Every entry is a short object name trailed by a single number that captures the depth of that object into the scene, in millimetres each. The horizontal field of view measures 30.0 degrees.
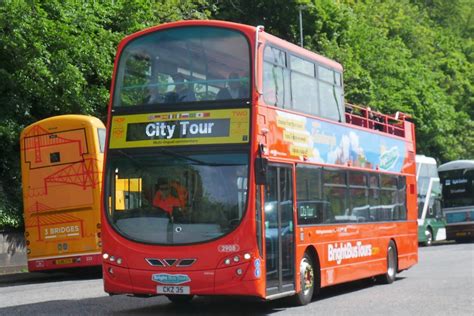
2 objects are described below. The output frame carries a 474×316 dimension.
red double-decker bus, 12055
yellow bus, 20375
